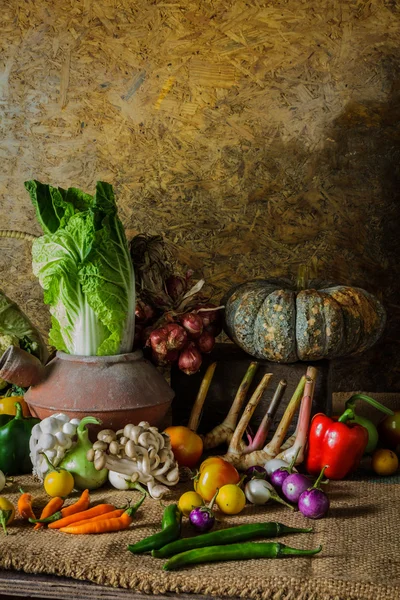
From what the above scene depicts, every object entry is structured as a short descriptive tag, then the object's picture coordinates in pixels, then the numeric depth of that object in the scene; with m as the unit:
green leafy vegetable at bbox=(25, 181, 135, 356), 2.54
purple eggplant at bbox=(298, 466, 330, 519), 2.19
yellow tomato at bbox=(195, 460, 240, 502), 2.33
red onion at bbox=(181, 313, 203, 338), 2.75
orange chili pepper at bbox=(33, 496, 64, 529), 2.14
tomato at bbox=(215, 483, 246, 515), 2.22
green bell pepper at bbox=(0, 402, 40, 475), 2.57
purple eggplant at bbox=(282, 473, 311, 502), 2.28
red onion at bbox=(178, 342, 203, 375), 2.75
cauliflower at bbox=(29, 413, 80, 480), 2.38
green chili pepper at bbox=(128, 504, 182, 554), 1.94
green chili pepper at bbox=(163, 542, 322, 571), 1.90
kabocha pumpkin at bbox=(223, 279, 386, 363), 2.72
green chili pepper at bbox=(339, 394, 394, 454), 2.64
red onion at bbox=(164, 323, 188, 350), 2.71
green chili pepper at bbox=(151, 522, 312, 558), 1.93
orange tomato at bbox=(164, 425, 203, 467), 2.58
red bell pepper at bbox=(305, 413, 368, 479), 2.54
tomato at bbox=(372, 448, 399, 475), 2.67
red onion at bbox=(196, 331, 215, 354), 2.82
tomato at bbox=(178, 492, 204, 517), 2.19
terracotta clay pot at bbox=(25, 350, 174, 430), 2.52
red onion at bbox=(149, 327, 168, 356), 2.71
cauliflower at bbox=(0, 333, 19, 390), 3.14
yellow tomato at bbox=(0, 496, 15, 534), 2.08
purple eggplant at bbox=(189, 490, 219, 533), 2.07
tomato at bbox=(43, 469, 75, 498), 2.30
